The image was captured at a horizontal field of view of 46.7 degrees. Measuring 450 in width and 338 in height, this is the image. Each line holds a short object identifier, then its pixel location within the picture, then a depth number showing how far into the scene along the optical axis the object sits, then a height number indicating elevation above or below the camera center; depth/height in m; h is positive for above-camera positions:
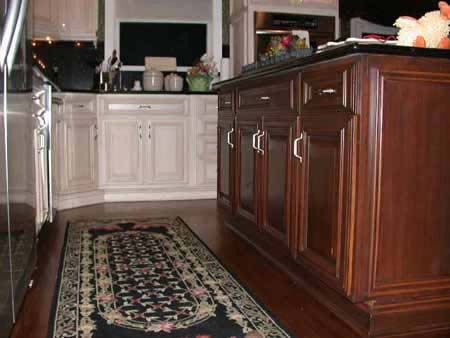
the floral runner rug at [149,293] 1.84 -0.74
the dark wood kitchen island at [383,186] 1.71 -0.23
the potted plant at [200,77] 4.95 +0.38
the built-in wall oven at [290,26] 4.89 +0.87
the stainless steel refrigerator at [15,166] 1.57 -0.17
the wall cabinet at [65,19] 4.75 +0.90
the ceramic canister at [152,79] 4.98 +0.36
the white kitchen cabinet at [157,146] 4.61 -0.26
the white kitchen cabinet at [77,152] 4.13 -0.29
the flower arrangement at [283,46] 2.71 +0.38
